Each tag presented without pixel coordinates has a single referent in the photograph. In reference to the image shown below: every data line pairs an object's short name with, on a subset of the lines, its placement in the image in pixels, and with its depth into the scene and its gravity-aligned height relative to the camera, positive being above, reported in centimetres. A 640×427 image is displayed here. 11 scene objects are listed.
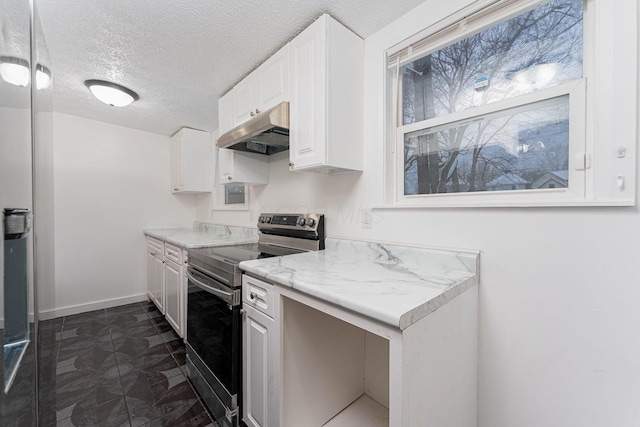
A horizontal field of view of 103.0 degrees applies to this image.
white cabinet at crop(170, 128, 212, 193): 322 +64
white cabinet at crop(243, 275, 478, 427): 75 -65
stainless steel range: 131 -58
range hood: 157 +54
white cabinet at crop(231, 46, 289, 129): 163 +87
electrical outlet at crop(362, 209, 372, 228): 157 -5
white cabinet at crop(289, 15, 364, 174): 139 +64
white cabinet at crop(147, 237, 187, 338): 215 -69
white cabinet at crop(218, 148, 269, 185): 227 +39
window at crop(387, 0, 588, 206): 98 +46
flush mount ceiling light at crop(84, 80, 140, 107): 209 +99
